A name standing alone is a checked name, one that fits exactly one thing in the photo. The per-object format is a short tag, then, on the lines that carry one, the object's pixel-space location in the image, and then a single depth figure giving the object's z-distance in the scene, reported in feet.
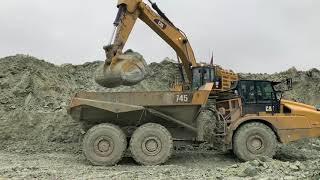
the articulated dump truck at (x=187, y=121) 44.06
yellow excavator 48.91
